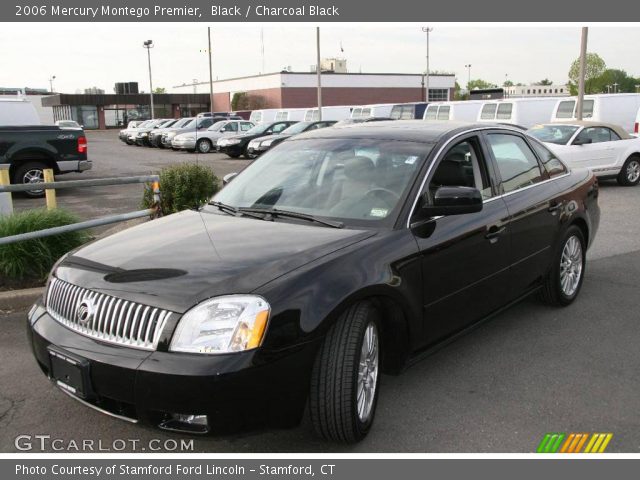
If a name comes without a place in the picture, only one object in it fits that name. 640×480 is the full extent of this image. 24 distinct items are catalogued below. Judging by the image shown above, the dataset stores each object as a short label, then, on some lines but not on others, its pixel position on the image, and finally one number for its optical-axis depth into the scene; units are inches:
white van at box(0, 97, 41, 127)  574.2
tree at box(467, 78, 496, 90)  6574.8
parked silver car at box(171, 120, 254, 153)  1160.8
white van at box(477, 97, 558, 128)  881.5
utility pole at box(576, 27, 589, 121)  768.9
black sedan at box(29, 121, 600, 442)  114.3
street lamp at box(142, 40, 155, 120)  2476.4
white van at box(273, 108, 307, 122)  1464.1
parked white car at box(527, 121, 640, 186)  541.3
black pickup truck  516.4
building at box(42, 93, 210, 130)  2711.6
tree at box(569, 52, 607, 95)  3943.4
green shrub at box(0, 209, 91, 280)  243.4
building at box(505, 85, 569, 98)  5253.9
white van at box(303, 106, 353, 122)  1392.7
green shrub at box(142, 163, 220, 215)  305.7
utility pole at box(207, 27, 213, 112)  2102.6
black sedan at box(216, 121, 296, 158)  1017.5
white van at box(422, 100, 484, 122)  973.8
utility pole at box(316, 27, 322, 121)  1274.9
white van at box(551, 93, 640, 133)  806.5
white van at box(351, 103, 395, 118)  1219.9
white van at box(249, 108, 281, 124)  1577.3
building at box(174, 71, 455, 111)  2851.9
